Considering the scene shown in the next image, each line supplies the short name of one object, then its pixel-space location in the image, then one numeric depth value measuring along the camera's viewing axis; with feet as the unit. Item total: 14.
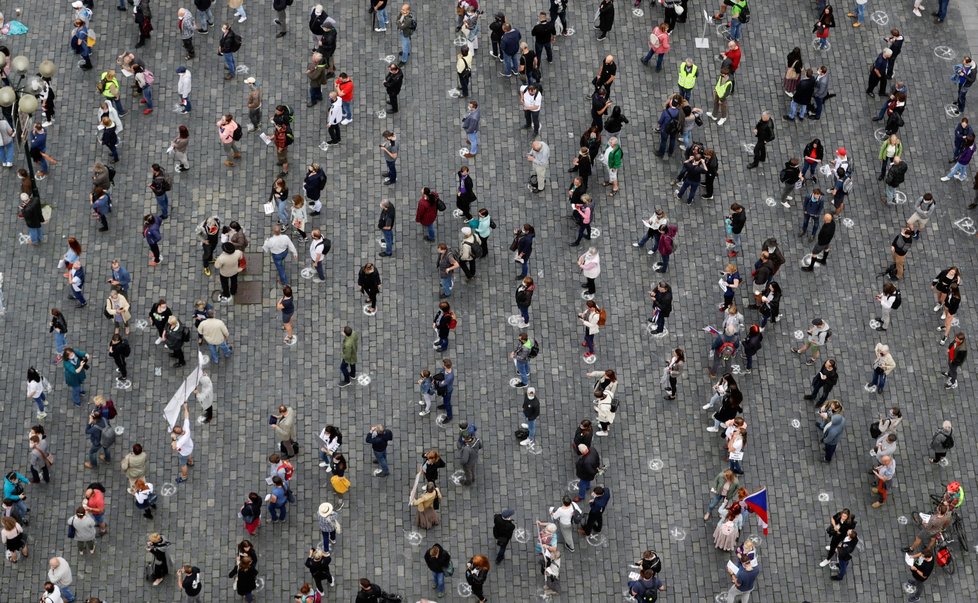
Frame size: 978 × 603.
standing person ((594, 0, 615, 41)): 149.07
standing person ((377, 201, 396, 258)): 130.93
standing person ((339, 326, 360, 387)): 123.65
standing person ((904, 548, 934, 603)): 117.70
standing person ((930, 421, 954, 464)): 122.42
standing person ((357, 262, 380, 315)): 127.03
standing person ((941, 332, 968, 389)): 127.34
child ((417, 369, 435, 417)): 122.93
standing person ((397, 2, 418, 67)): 145.59
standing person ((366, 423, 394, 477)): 118.62
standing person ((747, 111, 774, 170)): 140.05
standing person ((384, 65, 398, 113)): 141.59
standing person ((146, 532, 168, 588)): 113.70
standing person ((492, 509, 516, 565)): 115.24
